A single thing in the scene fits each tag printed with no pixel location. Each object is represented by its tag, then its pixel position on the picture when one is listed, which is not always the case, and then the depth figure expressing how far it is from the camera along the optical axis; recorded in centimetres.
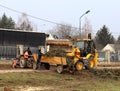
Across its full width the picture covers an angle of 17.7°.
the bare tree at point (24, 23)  12606
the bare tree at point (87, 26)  11891
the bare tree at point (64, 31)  12850
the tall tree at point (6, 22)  11456
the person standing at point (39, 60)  3311
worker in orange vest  3450
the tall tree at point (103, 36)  13075
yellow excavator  3036
